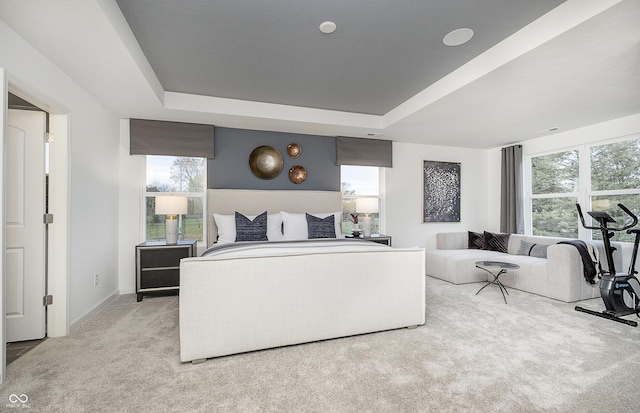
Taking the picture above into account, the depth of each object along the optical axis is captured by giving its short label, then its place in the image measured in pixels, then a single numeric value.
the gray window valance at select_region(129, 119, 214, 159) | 4.10
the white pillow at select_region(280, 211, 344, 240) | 4.25
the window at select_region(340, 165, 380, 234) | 5.30
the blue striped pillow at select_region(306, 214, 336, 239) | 4.28
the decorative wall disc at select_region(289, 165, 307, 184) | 4.83
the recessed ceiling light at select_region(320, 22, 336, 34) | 2.37
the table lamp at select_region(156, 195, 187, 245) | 3.87
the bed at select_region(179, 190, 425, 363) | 2.14
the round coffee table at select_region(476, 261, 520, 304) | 3.69
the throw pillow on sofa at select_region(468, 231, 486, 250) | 5.42
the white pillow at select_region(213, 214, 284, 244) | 4.06
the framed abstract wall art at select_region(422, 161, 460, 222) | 5.77
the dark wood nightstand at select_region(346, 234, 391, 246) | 4.82
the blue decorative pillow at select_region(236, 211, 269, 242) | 3.99
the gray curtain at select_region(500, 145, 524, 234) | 5.49
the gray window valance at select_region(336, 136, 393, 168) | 5.08
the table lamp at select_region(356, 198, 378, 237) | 4.96
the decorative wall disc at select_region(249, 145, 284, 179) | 4.63
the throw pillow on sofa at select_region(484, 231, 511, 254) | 5.11
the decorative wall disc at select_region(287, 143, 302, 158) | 4.80
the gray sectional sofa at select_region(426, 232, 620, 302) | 3.60
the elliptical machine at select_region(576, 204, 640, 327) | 3.03
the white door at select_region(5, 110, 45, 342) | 2.51
